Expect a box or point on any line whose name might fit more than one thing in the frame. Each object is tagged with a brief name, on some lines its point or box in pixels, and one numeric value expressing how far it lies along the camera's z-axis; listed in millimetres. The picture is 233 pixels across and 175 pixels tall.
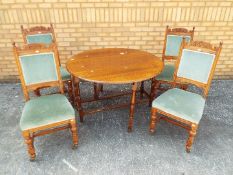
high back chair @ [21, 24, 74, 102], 3062
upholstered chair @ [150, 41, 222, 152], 2441
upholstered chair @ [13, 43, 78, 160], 2281
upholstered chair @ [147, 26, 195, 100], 3068
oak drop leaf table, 2455
